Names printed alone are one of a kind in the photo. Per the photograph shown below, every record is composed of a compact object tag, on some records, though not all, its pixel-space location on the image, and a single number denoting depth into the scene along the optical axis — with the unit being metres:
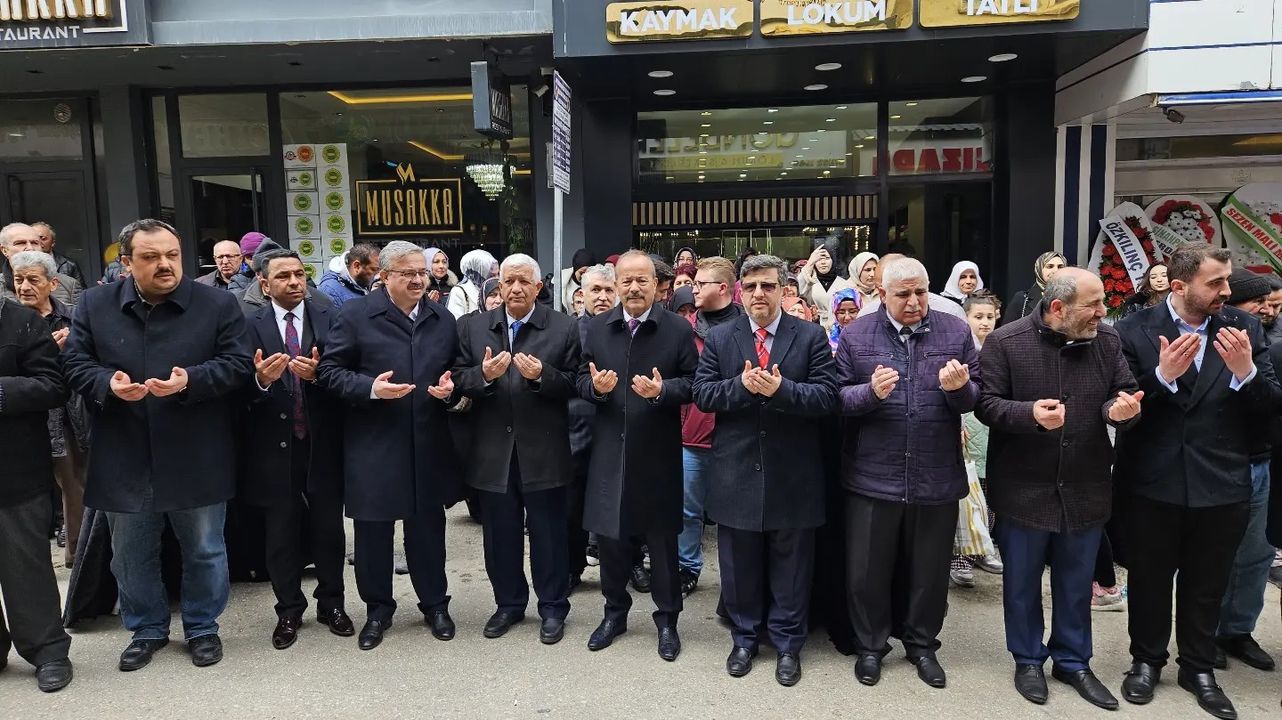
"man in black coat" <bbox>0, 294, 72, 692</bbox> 3.82
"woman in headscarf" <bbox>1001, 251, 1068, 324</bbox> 7.07
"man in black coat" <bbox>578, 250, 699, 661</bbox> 4.13
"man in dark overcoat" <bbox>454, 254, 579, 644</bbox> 4.29
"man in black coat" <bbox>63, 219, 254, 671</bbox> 3.90
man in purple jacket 3.73
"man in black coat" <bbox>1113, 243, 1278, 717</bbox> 3.60
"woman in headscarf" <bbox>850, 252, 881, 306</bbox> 6.44
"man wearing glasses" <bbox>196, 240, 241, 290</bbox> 6.33
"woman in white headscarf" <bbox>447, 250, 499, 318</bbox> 7.10
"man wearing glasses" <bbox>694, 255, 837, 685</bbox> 3.90
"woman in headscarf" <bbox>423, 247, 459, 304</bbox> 7.39
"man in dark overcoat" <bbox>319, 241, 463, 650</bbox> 4.26
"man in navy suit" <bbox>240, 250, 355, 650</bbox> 4.37
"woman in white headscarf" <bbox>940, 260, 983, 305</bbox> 7.06
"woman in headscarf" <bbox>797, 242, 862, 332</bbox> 6.91
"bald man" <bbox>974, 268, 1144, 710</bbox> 3.60
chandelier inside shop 9.92
